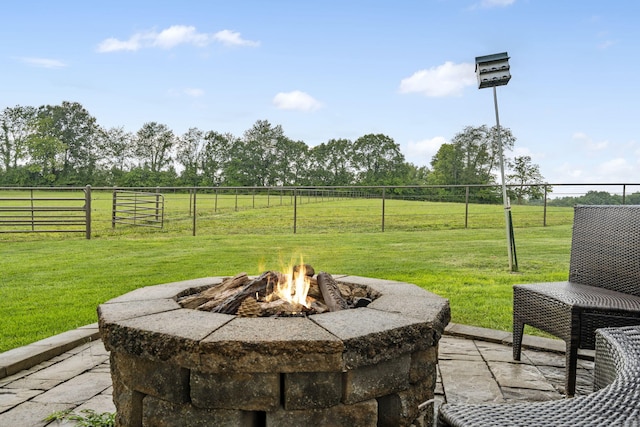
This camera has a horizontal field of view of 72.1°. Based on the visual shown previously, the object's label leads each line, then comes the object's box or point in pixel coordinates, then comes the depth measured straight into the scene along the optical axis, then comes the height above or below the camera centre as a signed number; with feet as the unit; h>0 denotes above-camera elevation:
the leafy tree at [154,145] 123.65 +11.96
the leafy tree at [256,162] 118.42 +7.81
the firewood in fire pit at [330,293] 6.94 -1.70
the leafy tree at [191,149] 123.13 +11.12
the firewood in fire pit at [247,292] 6.61 -1.66
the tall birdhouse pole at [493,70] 18.17 +5.22
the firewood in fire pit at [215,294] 7.06 -1.80
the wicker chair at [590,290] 7.41 -1.79
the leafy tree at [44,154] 112.37 +7.83
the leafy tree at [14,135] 109.91 +12.32
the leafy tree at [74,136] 116.16 +13.83
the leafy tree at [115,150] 121.70 +10.21
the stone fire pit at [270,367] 4.94 -2.13
